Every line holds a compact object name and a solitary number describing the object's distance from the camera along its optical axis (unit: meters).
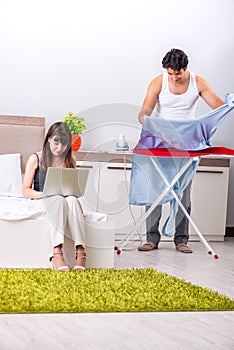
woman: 3.83
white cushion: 5.07
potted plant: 5.63
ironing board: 4.55
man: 5.09
